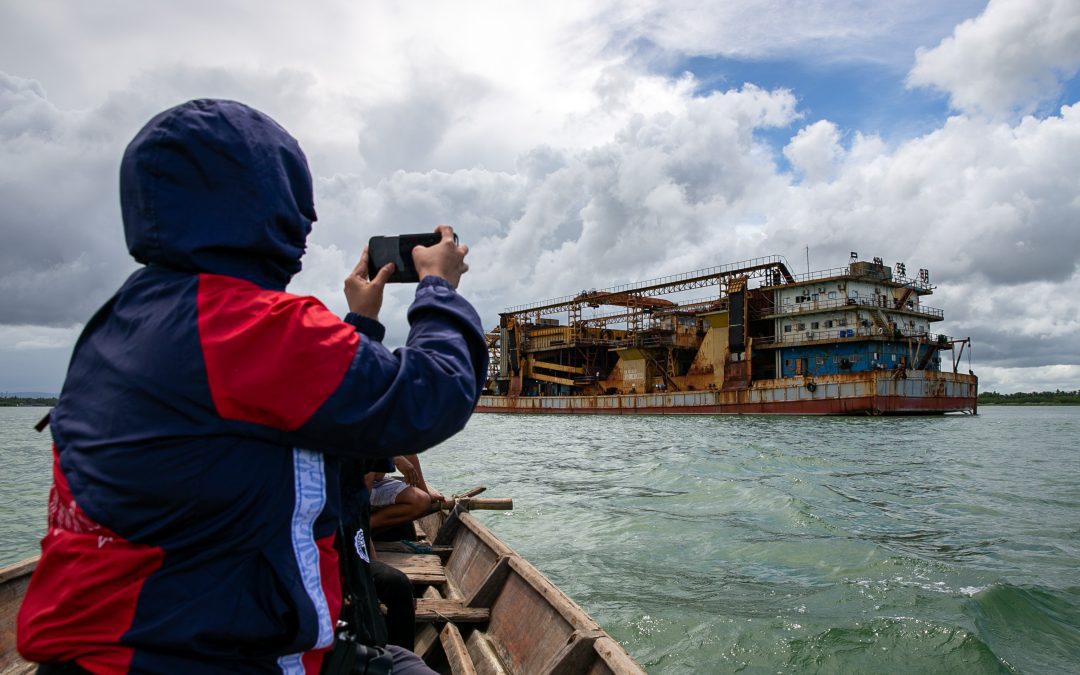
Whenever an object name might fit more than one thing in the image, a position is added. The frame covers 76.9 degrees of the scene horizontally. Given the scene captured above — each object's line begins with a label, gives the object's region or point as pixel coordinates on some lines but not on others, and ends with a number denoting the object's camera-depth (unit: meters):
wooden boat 3.21
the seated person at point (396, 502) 4.88
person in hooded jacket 1.10
